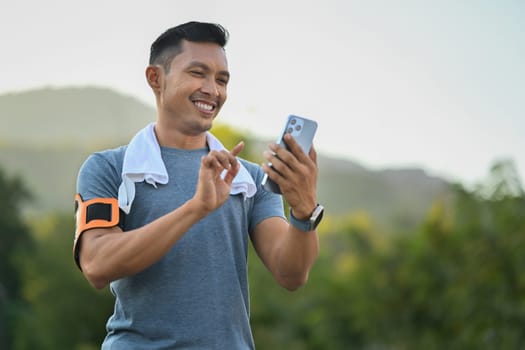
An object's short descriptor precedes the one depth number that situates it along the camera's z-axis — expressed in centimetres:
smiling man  268
